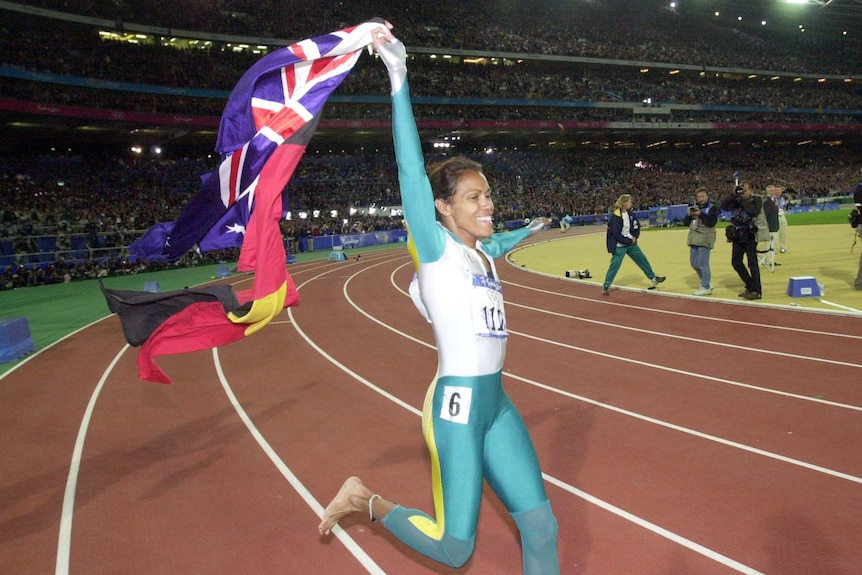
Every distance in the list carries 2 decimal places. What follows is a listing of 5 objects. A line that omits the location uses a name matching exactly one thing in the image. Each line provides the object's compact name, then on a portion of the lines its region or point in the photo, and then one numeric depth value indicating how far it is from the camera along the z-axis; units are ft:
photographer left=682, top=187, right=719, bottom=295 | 37.23
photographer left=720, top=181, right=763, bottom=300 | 35.45
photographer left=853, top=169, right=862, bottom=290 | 35.38
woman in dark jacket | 40.40
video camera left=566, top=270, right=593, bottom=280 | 54.60
